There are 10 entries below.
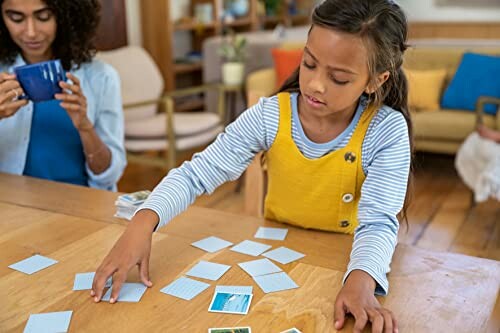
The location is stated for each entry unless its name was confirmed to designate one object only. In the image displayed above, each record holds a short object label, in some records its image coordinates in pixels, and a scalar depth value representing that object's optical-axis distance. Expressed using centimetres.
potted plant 448
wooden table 94
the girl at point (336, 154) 106
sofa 390
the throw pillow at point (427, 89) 421
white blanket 304
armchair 355
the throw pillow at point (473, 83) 402
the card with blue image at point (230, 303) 96
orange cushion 419
